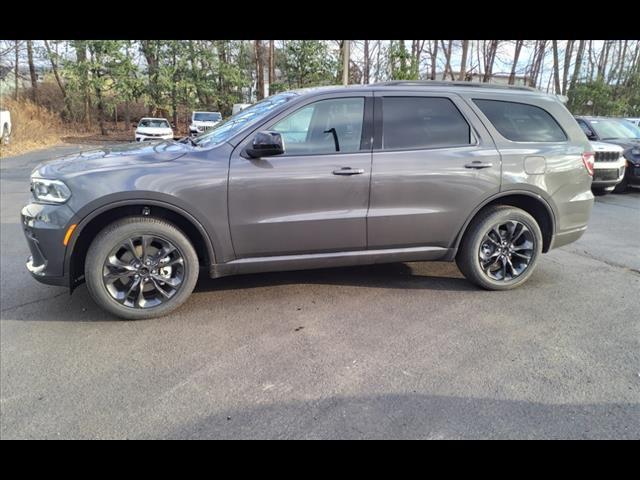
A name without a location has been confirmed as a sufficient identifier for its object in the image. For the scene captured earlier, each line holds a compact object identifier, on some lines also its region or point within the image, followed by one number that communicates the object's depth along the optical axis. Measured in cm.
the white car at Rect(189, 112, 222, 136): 2174
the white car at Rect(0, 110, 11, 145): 1756
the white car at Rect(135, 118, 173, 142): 2050
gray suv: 321
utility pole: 1538
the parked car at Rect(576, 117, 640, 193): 998
